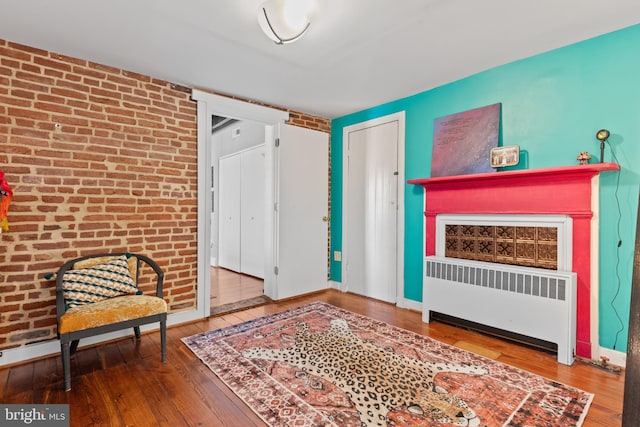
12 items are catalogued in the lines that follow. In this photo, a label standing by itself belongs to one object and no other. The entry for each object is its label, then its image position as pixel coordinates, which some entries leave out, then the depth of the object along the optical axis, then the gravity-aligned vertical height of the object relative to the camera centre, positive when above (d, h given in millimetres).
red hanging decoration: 2129 +72
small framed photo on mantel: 2795 +492
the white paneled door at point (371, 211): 3889 +17
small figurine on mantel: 2410 +411
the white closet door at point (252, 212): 5020 -1
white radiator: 2422 -702
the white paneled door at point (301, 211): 4051 +16
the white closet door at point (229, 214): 5621 -37
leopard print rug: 1824 -1108
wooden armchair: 2152 -656
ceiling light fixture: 1909 +1161
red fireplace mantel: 2445 +130
